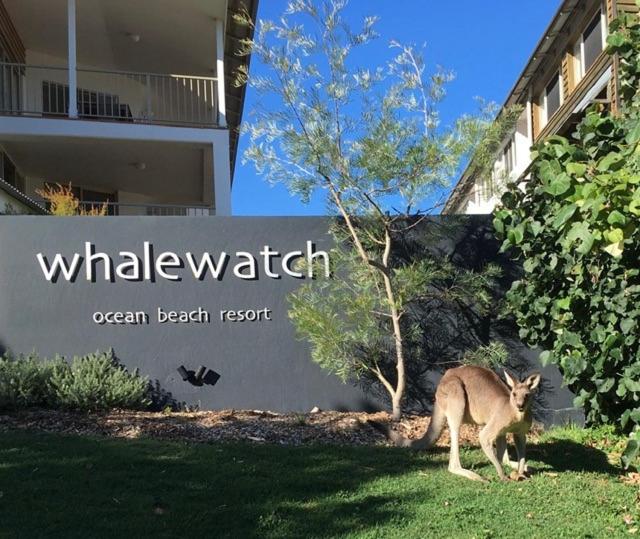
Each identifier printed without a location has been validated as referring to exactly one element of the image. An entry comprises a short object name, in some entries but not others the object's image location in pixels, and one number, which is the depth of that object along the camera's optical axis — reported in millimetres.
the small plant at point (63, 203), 11165
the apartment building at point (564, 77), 14680
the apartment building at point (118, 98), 13562
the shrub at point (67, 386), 7176
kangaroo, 5430
